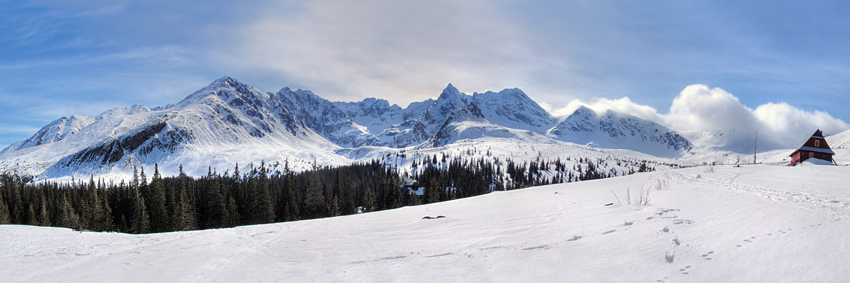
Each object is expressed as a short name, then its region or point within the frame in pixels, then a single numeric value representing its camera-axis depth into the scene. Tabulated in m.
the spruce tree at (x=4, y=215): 38.14
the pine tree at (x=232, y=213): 46.83
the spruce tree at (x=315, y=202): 56.34
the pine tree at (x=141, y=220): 37.94
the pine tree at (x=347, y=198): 59.53
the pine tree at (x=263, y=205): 48.72
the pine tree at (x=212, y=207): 46.19
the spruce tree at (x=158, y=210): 41.06
